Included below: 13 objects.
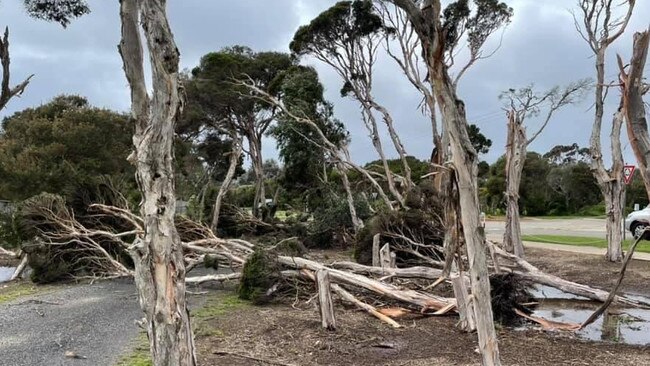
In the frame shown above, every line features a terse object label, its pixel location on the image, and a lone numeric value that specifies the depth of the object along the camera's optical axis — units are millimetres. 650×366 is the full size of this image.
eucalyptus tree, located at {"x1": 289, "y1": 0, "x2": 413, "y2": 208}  22186
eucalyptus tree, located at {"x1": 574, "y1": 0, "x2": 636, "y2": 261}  14297
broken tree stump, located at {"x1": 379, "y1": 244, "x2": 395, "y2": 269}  11062
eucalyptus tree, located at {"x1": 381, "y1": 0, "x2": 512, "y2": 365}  4297
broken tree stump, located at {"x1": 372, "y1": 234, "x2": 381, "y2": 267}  12117
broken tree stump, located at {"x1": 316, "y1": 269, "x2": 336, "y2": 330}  7934
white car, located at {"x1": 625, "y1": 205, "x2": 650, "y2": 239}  18253
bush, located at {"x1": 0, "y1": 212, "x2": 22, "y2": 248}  15291
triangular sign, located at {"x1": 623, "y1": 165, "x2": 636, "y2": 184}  14977
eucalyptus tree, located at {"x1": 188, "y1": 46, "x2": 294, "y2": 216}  25594
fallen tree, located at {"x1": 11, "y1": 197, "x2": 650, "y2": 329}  9219
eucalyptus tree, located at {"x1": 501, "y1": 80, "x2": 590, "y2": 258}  14430
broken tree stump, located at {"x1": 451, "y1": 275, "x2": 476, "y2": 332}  7668
